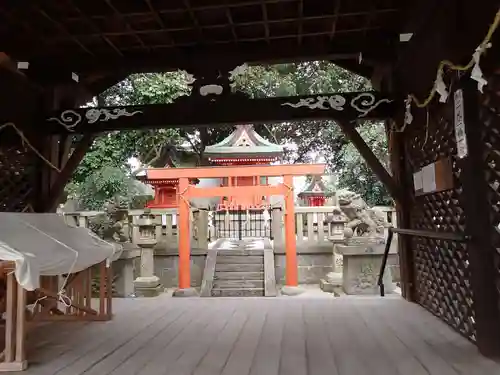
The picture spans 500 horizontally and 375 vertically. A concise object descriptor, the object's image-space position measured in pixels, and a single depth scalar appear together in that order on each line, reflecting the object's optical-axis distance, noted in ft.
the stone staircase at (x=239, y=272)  30.27
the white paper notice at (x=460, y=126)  9.58
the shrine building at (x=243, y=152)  41.63
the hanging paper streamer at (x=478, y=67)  8.20
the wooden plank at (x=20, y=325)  8.88
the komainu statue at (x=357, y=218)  27.04
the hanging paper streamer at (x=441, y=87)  10.40
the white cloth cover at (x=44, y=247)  8.20
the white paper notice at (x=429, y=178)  12.35
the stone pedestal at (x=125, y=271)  22.16
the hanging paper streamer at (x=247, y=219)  50.55
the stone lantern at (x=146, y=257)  29.04
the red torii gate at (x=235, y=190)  30.14
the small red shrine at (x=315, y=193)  55.01
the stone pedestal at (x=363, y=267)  25.71
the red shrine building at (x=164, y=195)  43.86
